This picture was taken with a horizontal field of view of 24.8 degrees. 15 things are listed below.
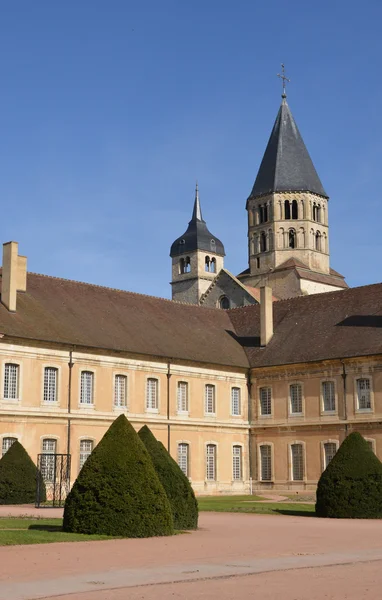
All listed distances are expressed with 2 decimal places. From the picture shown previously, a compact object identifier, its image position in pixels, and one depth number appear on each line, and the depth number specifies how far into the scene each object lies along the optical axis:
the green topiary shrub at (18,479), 28.00
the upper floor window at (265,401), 40.25
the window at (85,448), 34.09
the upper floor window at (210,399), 39.28
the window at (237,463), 39.81
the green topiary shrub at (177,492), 18.95
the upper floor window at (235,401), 40.41
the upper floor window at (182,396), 38.12
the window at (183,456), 37.59
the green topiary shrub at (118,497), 16.47
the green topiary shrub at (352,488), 23.00
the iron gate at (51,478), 30.42
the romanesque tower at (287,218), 72.19
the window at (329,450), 37.66
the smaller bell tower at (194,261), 87.12
